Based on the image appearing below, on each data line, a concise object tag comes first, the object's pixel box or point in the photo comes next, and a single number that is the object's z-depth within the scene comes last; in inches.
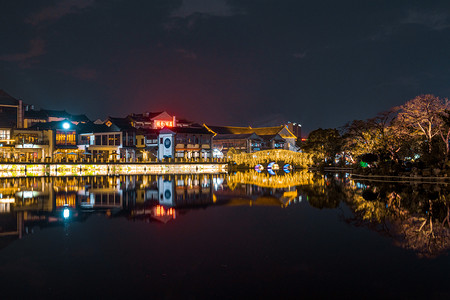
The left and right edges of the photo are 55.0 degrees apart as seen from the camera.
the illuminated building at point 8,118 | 2568.9
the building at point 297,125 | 4827.8
